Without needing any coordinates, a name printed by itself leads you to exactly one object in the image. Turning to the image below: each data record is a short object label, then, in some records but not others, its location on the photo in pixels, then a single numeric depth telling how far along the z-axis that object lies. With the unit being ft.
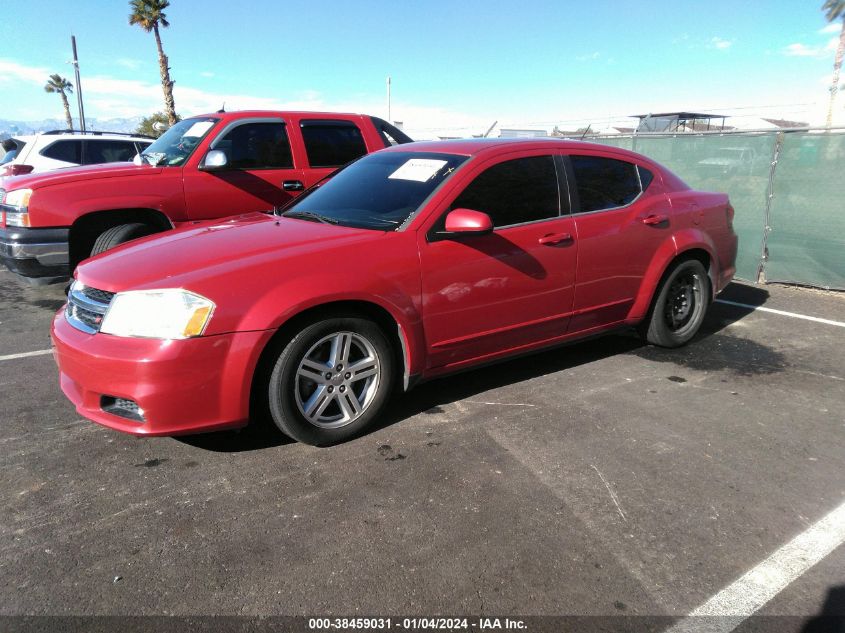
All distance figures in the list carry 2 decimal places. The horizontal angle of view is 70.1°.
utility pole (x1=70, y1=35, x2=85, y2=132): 108.47
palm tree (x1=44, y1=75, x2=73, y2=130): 206.69
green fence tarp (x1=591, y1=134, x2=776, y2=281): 24.66
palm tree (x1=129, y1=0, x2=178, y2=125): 99.61
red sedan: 9.37
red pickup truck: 17.93
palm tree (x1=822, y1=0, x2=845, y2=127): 83.92
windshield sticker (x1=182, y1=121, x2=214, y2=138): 20.41
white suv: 31.76
